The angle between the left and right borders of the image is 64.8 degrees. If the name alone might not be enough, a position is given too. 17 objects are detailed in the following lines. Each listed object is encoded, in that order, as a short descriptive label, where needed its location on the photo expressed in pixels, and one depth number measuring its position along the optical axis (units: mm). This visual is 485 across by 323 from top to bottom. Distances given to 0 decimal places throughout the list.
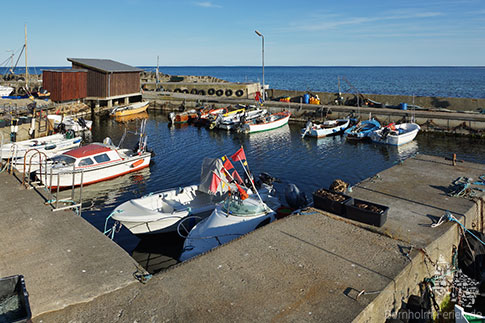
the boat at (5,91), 50438
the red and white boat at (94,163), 20641
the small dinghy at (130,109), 46344
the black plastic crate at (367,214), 11016
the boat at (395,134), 31455
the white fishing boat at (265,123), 37781
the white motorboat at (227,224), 12680
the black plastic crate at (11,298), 5730
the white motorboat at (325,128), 35194
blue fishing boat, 33688
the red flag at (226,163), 14755
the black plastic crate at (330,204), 11859
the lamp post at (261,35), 40047
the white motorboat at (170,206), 14117
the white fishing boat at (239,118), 39406
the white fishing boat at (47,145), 22484
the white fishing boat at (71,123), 34562
